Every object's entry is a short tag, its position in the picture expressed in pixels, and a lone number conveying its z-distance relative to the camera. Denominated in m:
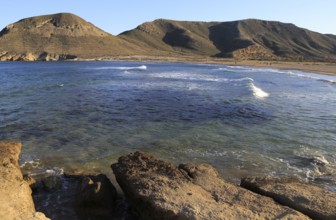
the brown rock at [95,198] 8.28
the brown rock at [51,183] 9.55
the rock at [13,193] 6.87
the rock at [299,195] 7.03
